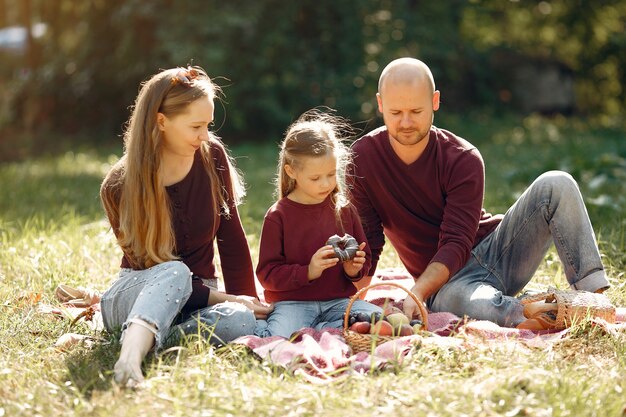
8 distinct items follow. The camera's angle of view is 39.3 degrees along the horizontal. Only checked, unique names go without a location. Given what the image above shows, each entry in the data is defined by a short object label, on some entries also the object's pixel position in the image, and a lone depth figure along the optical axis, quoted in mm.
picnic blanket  3334
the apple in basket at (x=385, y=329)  3609
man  4102
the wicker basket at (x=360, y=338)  3529
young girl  3979
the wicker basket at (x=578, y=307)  3760
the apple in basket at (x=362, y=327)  3635
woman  3713
